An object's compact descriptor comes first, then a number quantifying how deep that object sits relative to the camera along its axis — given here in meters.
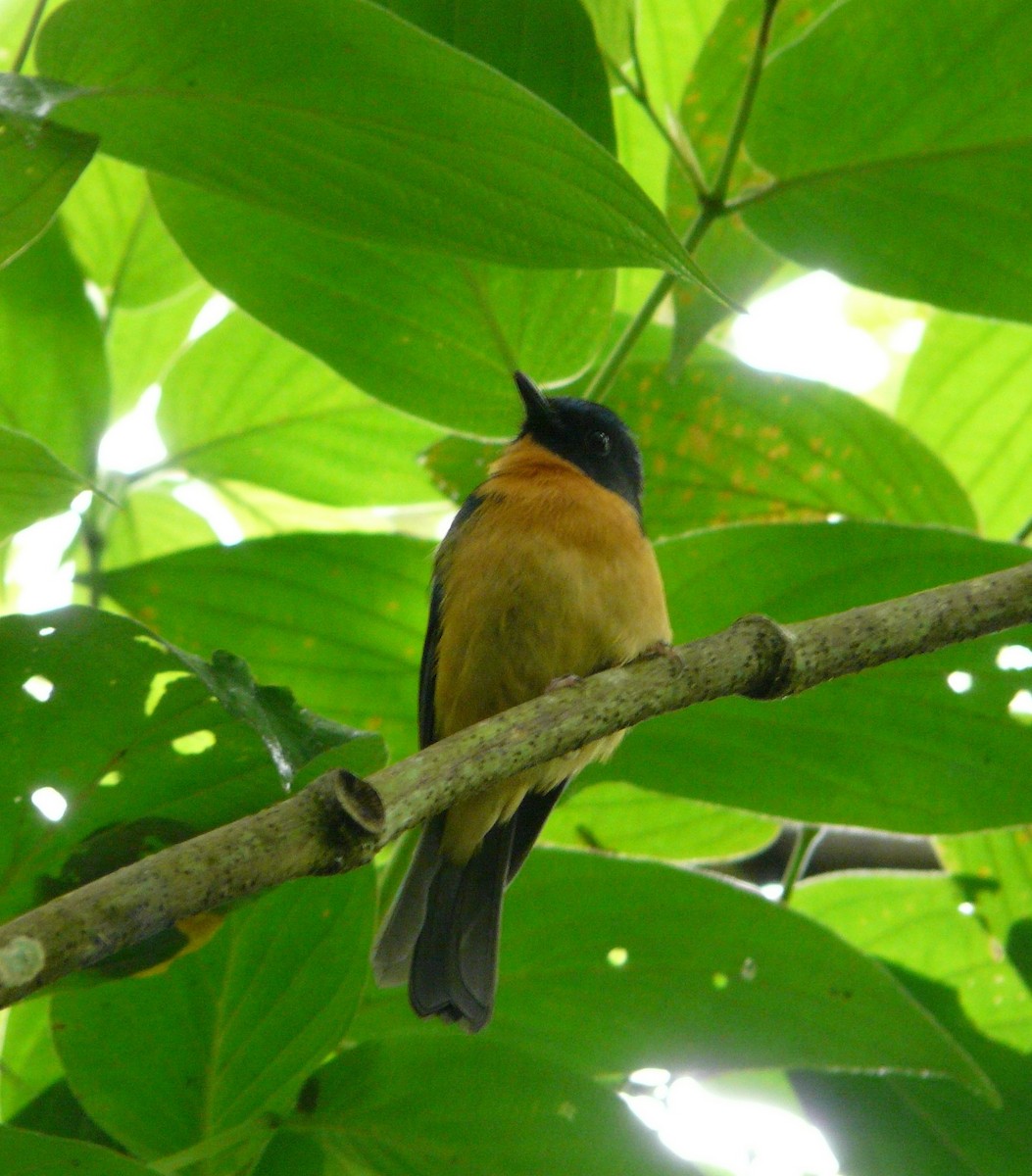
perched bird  6.71
